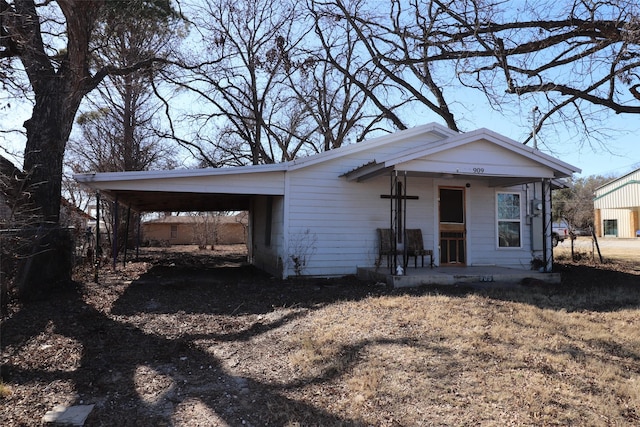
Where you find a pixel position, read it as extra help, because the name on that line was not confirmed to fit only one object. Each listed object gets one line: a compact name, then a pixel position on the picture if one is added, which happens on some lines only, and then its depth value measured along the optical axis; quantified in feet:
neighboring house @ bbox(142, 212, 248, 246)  108.47
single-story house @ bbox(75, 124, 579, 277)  30.19
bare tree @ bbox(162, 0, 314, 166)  61.46
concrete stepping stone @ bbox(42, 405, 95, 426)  10.90
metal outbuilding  124.47
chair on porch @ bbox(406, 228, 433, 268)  33.73
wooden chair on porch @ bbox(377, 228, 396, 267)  33.17
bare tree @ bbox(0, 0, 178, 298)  26.87
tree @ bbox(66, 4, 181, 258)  64.69
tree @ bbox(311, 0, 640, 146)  22.56
